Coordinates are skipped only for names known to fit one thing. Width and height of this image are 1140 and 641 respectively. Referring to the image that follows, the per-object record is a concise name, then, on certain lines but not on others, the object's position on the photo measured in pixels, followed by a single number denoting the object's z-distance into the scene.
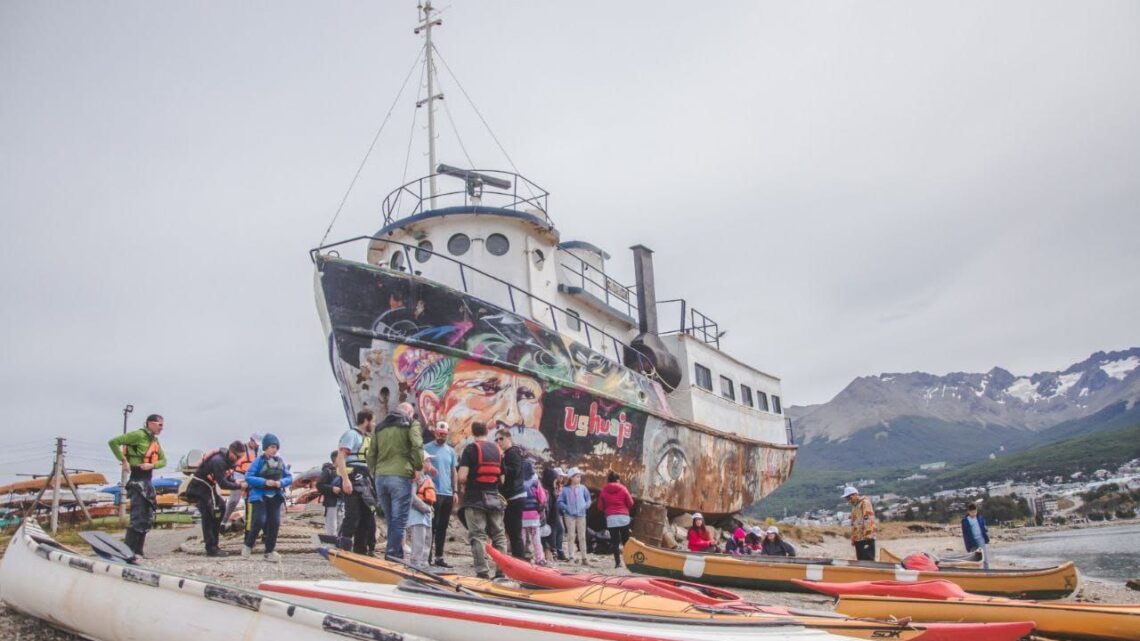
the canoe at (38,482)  25.53
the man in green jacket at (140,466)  7.78
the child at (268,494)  8.65
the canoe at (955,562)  10.70
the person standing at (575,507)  12.07
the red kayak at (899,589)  6.75
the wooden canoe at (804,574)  9.20
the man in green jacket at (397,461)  7.75
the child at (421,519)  8.29
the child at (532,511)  9.73
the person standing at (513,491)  9.06
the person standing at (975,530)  12.86
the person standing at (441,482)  9.20
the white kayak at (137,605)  4.13
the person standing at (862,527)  11.47
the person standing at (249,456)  10.39
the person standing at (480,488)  8.33
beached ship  12.93
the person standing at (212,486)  8.68
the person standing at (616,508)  12.23
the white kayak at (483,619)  4.23
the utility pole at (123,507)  18.94
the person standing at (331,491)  10.02
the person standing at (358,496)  8.99
